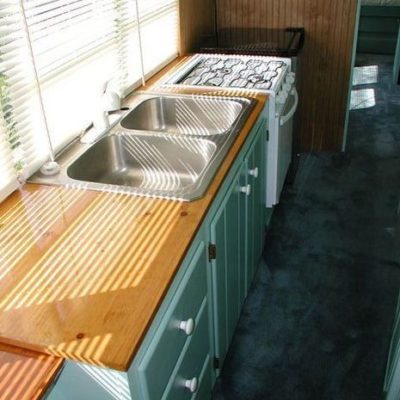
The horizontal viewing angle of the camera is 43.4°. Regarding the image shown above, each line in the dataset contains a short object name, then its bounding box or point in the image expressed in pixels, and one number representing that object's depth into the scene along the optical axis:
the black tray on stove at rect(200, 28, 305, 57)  3.01
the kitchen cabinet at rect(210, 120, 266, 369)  1.78
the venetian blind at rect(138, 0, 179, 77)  2.57
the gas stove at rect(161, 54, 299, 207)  2.51
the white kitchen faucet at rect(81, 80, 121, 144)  2.02
